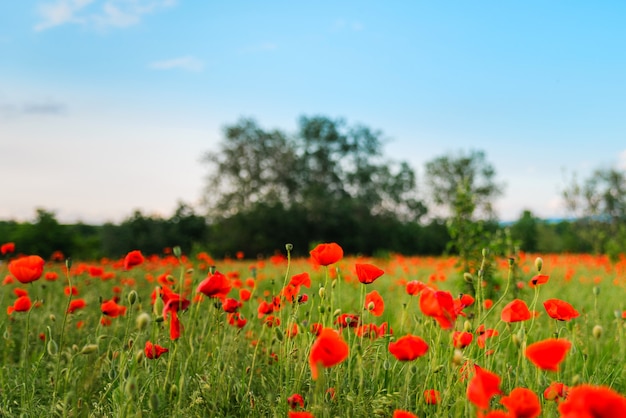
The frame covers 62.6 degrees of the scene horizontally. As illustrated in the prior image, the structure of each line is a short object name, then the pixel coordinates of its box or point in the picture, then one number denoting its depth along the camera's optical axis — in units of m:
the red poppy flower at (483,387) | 1.05
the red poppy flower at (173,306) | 1.79
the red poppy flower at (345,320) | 2.06
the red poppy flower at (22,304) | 2.41
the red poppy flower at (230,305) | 2.08
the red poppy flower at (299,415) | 1.15
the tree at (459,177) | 32.88
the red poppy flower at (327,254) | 1.84
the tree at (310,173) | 24.23
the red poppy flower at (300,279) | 2.03
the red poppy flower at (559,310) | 1.76
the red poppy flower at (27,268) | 2.03
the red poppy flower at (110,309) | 2.34
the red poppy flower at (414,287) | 1.90
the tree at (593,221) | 11.53
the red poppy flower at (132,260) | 2.32
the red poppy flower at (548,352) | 1.15
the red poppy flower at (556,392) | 1.58
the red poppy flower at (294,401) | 1.72
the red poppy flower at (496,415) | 1.06
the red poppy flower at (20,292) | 2.91
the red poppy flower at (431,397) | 1.73
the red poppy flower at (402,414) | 1.16
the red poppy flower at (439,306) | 1.44
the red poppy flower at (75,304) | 2.73
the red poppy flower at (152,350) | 1.93
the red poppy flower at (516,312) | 1.66
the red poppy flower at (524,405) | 1.09
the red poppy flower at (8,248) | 3.49
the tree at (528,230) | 22.52
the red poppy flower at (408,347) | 1.47
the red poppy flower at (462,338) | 1.61
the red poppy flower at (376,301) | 2.17
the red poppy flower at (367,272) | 1.81
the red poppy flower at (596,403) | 0.95
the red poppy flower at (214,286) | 1.76
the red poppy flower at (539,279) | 1.82
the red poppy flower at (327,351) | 1.16
